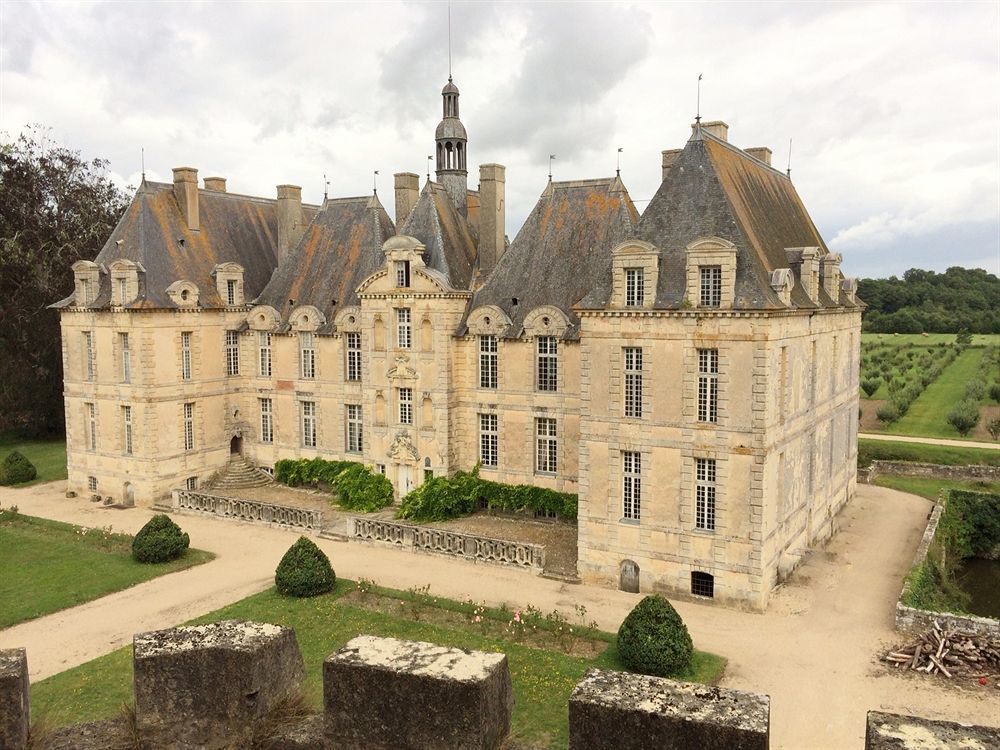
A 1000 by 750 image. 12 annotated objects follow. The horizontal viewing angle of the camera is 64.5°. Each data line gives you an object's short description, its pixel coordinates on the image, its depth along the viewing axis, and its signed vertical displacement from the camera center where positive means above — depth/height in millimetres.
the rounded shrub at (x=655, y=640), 17875 -7197
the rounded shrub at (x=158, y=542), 25938 -7077
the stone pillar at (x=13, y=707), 4973 -2391
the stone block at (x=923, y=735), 4207 -2236
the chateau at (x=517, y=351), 22453 -905
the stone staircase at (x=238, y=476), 35812 -6836
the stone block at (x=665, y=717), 4547 -2297
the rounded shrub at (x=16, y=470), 37875 -6846
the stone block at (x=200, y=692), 5363 -2485
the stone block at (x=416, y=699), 4928 -2365
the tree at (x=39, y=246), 44406 +4587
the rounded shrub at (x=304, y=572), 22719 -7080
